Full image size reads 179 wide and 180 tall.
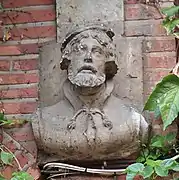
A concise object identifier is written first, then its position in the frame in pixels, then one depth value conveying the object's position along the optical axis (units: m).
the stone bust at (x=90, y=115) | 3.12
